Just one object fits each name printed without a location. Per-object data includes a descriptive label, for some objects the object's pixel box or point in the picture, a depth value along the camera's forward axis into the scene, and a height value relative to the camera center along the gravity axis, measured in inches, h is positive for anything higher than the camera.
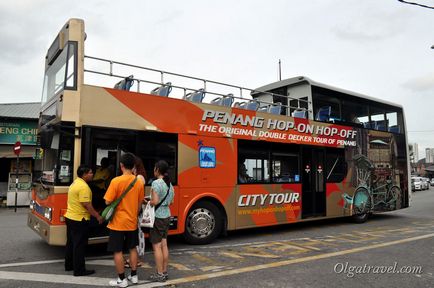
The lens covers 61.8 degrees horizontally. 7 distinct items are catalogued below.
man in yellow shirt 209.2 -22.0
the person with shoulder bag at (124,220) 187.5 -22.2
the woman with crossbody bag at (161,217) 198.8 -22.5
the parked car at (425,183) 1407.2 -26.2
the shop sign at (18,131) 677.3 +87.4
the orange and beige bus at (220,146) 247.9 +26.8
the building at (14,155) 655.1 +43.6
